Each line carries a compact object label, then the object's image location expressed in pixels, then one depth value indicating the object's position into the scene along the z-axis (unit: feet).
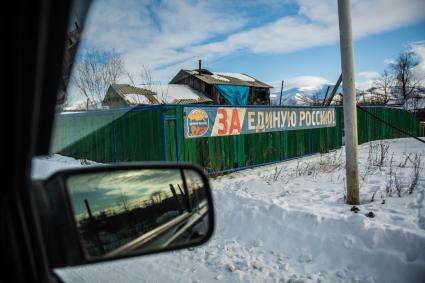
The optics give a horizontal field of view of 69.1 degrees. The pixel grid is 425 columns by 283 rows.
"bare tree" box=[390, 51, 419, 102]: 131.95
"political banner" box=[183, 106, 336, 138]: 27.14
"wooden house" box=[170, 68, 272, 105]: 94.94
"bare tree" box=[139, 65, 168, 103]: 83.14
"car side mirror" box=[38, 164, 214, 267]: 3.29
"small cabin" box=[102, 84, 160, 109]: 76.96
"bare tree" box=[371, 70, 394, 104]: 116.76
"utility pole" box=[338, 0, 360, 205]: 16.22
